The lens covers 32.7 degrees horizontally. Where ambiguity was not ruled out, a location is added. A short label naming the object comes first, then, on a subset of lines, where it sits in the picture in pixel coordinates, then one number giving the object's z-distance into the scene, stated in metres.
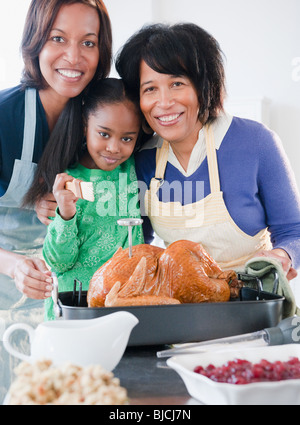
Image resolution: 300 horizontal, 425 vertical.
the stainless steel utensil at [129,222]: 0.90
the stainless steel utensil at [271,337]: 0.78
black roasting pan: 0.80
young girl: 1.39
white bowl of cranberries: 0.57
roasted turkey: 0.88
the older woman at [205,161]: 1.38
